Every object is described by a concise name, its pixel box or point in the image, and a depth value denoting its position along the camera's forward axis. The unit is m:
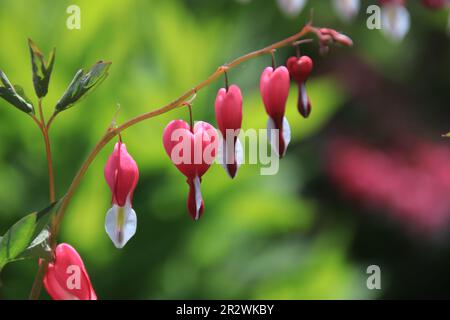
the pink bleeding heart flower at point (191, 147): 0.52
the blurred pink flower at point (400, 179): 1.44
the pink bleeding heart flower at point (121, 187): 0.51
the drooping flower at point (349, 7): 0.59
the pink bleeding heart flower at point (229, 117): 0.52
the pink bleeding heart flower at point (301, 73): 0.52
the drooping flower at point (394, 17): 0.59
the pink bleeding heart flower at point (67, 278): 0.51
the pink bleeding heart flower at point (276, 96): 0.52
